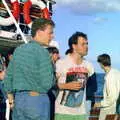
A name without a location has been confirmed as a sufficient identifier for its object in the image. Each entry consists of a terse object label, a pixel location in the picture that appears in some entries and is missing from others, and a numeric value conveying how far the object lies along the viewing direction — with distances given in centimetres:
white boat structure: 1042
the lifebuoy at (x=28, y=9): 1190
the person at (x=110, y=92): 471
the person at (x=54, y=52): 483
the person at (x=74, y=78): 386
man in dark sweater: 328
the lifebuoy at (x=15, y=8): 1173
